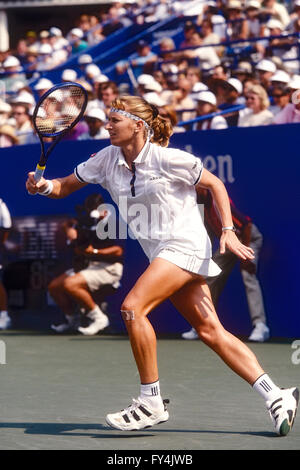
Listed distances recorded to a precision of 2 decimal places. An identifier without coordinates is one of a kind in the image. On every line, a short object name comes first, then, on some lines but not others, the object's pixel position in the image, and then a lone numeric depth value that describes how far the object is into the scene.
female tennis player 5.50
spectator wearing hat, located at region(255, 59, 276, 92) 13.05
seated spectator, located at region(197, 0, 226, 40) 17.28
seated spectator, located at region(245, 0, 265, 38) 16.62
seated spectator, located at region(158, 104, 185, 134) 9.54
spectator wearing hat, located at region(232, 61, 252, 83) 13.20
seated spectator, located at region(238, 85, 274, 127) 10.83
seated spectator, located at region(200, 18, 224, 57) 16.48
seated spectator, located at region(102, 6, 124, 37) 21.67
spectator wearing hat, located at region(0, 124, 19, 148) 12.14
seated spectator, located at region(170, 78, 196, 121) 13.52
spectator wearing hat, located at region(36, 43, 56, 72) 20.88
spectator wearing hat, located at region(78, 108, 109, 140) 11.45
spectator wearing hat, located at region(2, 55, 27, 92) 19.80
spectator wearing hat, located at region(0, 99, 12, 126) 14.06
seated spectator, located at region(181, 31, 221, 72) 16.06
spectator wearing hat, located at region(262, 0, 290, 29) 16.69
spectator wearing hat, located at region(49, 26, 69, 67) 20.94
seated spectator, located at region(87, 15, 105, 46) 21.52
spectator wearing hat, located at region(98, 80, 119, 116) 12.76
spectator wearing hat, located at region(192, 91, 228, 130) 11.56
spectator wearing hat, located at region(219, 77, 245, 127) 11.26
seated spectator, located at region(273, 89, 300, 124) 10.30
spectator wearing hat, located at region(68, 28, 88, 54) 21.14
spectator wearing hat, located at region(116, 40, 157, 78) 17.57
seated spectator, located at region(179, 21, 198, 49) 16.89
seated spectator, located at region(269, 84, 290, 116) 11.01
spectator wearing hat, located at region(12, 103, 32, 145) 13.52
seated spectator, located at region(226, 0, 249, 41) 16.66
